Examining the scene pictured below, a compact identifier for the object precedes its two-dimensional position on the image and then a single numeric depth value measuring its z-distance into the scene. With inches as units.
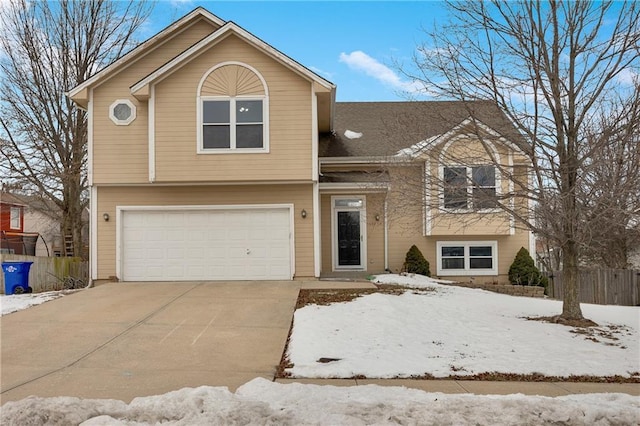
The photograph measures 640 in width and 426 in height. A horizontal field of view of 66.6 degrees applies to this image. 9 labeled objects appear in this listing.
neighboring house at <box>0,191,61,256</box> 1243.8
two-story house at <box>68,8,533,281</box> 511.8
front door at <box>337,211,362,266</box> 622.8
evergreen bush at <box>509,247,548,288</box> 605.3
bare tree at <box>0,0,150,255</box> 733.9
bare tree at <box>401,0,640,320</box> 313.9
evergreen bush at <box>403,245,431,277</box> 602.9
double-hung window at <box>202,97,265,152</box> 515.5
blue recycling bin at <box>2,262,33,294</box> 532.1
